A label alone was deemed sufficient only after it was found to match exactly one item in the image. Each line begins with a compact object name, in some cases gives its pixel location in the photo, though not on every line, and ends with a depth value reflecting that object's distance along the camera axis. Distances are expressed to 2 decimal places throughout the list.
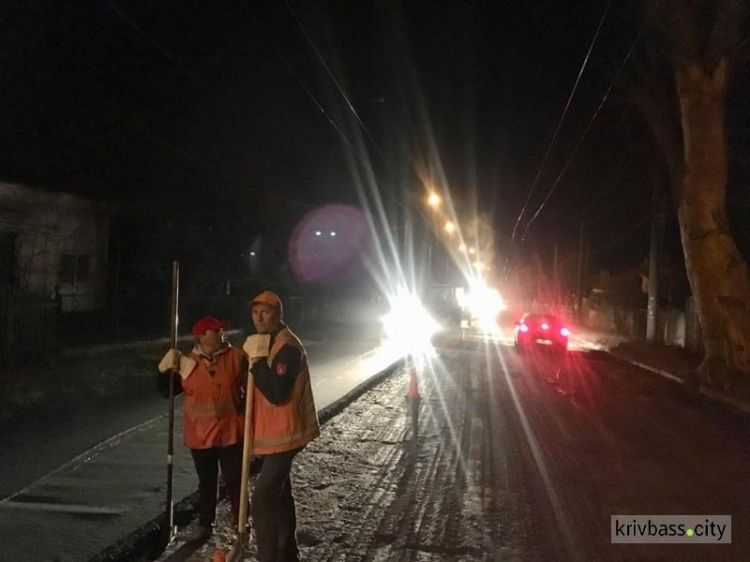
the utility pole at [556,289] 57.55
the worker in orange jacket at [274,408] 4.38
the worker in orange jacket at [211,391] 5.26
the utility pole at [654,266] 24.09
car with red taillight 24.56
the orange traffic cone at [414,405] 9.36
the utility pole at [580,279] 42.84
